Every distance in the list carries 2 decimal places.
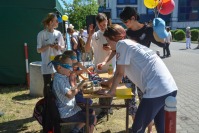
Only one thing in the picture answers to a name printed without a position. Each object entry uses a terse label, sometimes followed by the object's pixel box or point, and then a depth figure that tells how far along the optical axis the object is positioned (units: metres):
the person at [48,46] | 3.24
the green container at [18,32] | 5.07
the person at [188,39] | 13.90
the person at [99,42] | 3.01
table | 2.13
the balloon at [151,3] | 3.50
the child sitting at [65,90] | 2.18
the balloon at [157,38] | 2.10
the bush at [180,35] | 23.45
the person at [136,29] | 2.20
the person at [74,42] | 6.96
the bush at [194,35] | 21.75
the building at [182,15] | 37.23
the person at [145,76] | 1.66
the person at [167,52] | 10.52
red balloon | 3.28
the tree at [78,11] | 26.84
